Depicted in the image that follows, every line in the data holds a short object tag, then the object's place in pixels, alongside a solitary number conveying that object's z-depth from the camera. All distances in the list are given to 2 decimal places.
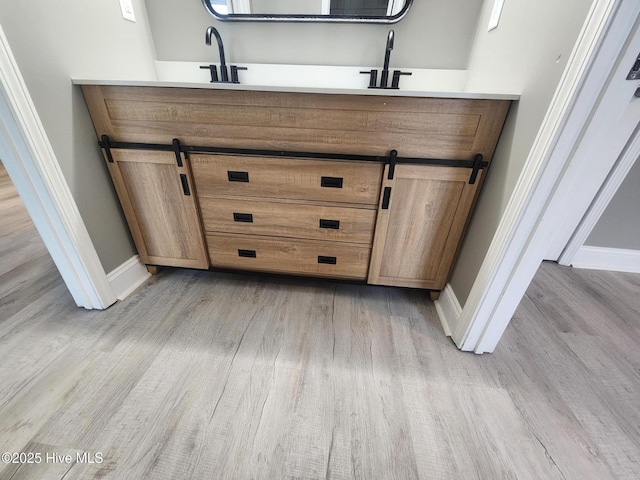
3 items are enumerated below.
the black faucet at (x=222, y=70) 1.25
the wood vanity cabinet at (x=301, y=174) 0.93
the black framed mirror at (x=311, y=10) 1.23
